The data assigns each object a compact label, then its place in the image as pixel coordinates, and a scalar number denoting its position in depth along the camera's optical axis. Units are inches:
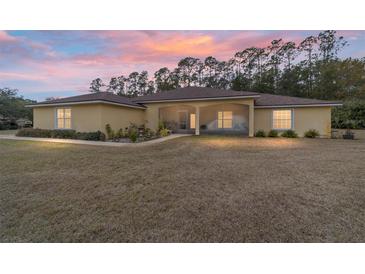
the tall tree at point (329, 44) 1356.5
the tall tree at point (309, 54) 1417.3
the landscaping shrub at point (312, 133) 588.4
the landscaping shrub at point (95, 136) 515.5
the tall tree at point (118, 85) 2135.8
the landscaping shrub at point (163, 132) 614.8
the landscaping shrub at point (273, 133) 602.9
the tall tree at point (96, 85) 2202.3
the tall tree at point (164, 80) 1766.1
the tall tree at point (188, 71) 1769.2
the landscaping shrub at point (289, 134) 592.7
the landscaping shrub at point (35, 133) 578.3
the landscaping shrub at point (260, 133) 605.9
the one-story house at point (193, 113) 562.3
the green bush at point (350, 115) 905.5
